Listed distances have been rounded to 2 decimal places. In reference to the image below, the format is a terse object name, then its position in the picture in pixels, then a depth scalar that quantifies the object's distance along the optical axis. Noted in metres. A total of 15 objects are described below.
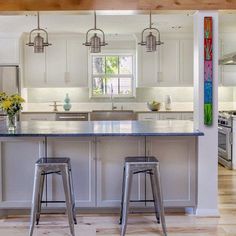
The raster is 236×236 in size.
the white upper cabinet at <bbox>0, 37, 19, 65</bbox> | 7.06
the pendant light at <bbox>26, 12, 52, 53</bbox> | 4.20
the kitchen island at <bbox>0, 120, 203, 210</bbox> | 3.89
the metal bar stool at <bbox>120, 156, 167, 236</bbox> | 3.38
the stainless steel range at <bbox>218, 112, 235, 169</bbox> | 6.16
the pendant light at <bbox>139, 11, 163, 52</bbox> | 4.18
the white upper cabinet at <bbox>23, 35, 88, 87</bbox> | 7.43
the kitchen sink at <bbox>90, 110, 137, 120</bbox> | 7.14
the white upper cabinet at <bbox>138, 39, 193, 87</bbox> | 7.39
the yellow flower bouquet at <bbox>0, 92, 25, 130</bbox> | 3.89
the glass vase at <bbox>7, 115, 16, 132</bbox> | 3.97
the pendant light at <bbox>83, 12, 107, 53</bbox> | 4.09
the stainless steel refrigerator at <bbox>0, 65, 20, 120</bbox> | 6.88
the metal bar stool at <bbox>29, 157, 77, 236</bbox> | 3.41
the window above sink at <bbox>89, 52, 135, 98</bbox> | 7.84
